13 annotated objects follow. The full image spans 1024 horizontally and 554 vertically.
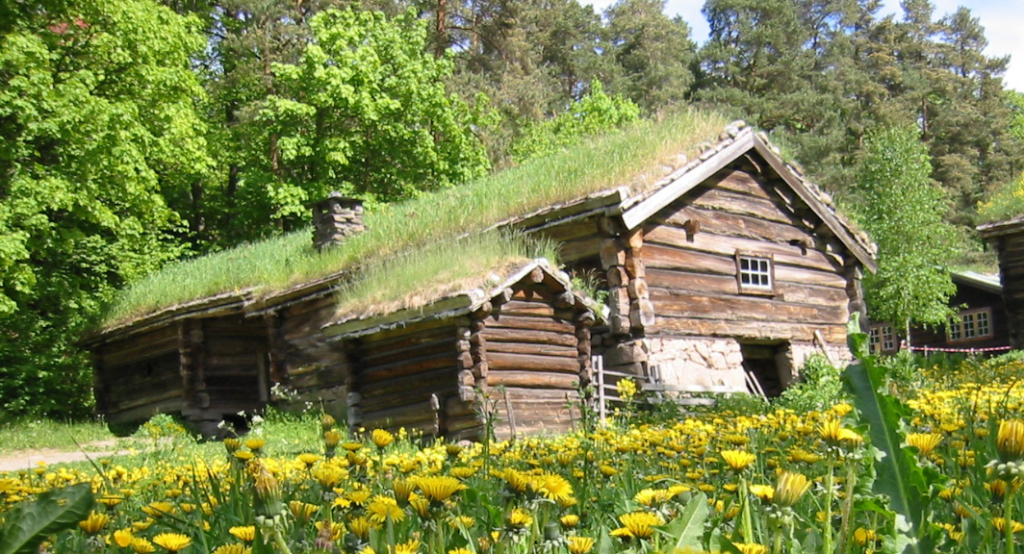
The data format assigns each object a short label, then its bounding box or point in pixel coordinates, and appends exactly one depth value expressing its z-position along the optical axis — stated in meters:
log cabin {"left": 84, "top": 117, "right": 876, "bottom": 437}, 12.74
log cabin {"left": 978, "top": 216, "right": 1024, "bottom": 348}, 24.08
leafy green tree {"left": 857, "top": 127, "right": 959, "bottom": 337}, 29.91
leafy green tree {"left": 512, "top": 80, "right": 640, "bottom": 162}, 36.19
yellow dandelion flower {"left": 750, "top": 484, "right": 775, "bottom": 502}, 1.49
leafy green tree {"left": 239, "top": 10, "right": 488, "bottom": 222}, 28.75
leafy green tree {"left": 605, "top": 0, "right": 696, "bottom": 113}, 44.69
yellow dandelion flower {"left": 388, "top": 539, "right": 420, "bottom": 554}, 1.60
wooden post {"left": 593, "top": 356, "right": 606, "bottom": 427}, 13.25
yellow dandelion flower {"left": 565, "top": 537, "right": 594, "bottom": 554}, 1.57
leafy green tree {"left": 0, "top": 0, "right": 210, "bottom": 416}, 17.22
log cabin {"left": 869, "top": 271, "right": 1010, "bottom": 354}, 31.31
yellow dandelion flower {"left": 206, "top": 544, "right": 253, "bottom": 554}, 1.55
